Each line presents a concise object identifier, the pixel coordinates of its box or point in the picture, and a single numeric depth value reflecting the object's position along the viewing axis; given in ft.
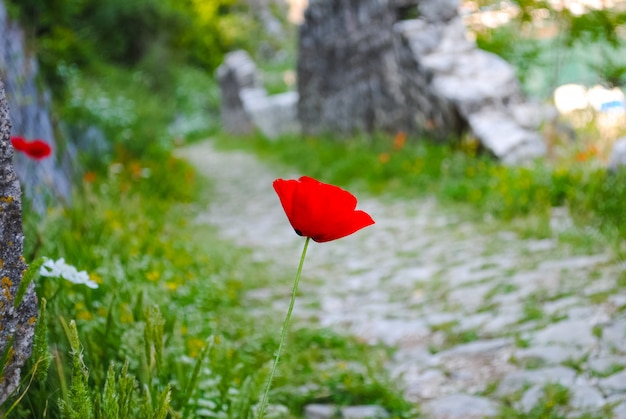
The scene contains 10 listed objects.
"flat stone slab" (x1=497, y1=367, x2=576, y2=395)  7.75
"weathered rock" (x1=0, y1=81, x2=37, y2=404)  4.15
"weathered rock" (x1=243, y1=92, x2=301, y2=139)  38.99
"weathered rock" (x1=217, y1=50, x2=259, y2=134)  50.85
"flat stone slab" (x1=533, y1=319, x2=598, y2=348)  8.55
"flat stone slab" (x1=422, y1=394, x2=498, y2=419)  7.45
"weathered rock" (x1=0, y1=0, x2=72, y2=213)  11.81
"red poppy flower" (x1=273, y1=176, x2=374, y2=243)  3.83
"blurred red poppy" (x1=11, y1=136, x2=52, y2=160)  7.02
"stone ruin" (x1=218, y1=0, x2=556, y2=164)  20.16
